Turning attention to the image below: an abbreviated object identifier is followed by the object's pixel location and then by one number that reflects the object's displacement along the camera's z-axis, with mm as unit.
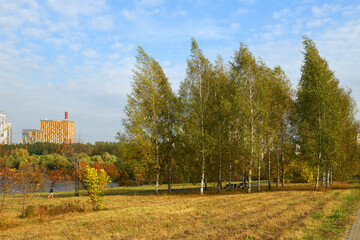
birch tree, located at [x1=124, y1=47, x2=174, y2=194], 32281
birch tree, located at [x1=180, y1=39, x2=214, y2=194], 32094
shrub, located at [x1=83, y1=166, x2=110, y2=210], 21016
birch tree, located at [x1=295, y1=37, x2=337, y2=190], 33000
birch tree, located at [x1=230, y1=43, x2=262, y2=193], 31891
